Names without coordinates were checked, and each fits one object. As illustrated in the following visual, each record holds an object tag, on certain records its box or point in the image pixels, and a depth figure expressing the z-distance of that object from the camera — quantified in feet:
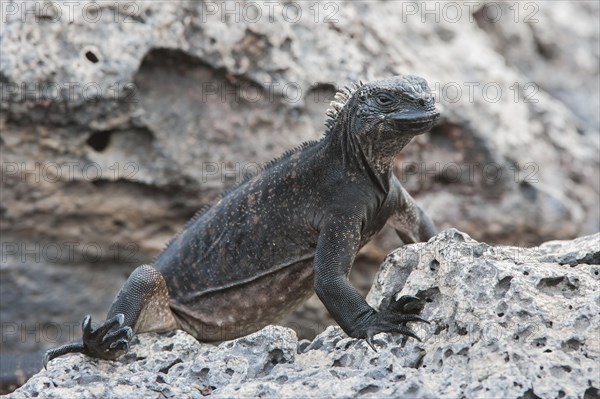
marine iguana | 31.14
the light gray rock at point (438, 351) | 23.40
